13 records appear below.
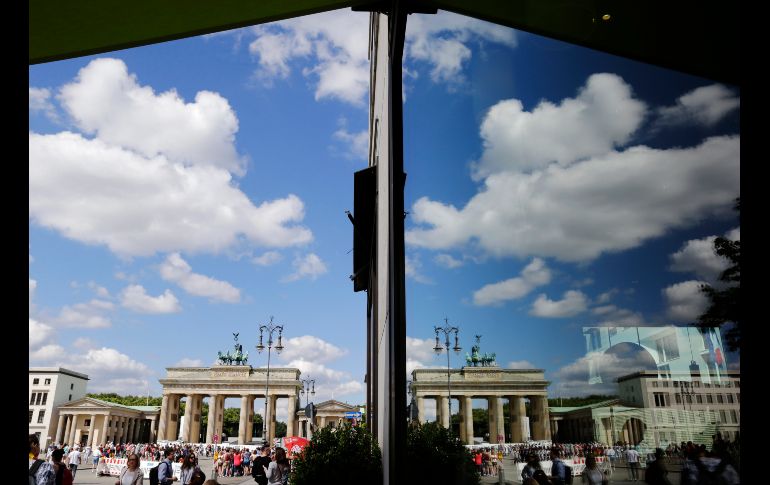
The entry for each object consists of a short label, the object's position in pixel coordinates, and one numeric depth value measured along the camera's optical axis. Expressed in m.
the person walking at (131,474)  7.97
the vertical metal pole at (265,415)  34.40
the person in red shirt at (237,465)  27.38
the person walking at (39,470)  6.98
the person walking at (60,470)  7.78
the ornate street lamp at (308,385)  44.31
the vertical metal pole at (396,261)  3.74
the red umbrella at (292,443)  16.80
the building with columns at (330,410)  69.00
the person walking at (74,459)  17.77
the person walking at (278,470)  9.59
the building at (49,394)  75.75
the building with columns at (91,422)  72.31
